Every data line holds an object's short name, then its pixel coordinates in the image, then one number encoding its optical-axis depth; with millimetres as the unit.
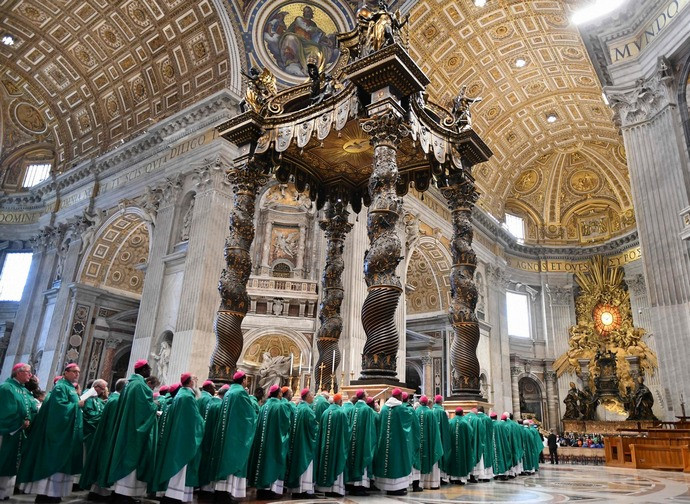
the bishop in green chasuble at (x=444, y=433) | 5652
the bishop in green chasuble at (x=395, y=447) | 4766
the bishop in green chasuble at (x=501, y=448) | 6793
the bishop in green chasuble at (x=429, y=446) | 5355
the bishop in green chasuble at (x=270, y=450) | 4324
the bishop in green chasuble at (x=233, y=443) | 4027
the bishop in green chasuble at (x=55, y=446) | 3748
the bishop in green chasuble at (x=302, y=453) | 4492
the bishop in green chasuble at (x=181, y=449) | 3770
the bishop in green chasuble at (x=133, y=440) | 3674
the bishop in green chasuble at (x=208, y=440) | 4199
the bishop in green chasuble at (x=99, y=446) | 3840
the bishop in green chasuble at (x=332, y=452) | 4598
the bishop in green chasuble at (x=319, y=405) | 4988
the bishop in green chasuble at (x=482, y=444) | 6125
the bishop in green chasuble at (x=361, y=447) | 4727
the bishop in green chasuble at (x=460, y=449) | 5875
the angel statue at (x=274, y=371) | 12047
